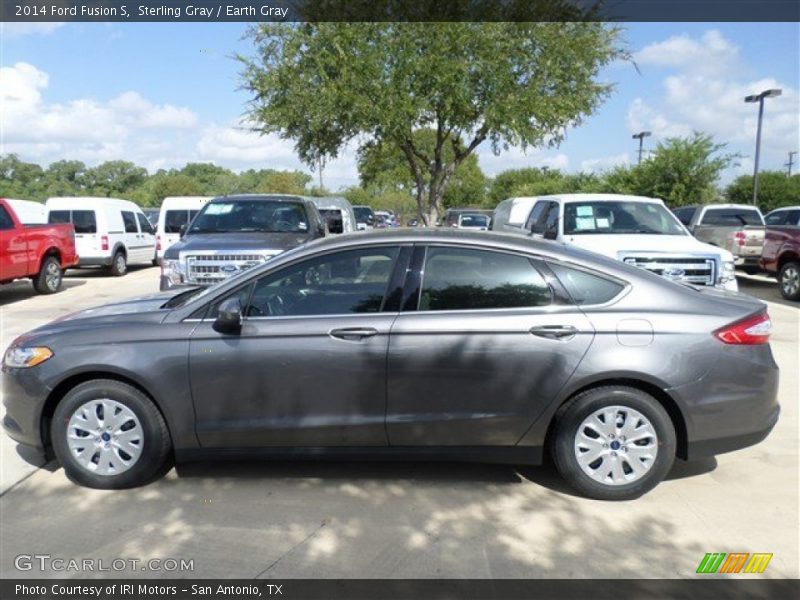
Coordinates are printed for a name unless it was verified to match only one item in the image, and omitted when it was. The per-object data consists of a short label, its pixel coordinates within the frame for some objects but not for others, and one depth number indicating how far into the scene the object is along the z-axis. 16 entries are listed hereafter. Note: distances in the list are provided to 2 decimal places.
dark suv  7.89
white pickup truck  7.90
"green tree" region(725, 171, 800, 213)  27.17
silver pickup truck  14.28
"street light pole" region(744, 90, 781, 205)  22.89
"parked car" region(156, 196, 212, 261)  16.92
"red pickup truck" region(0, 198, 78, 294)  11.46
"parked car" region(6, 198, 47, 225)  14.11
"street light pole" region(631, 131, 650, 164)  34.83
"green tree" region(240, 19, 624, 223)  15.73
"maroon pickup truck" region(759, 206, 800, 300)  12.09
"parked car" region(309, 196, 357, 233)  15.39
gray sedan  3.79
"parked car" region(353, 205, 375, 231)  26.00
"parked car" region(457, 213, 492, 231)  23.14
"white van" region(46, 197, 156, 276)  16.50
